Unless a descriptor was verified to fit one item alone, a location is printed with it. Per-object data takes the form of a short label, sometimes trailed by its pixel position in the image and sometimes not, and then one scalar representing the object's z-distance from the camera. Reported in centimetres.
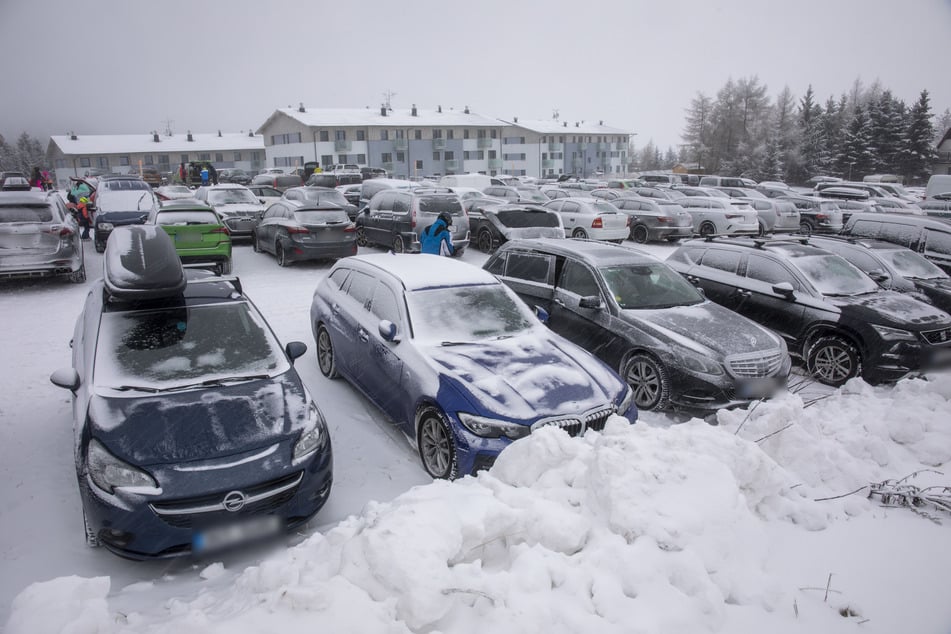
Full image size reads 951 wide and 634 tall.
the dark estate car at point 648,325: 622
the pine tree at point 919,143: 5216
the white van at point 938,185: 2797
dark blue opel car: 362
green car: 1148
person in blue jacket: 1117
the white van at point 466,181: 3127
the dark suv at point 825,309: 732
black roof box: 499
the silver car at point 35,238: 1033
